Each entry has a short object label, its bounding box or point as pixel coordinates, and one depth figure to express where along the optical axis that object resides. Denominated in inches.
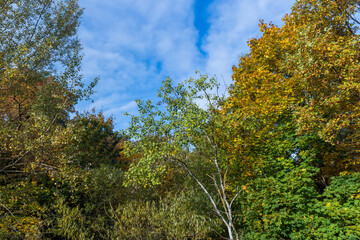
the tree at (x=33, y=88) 434.6
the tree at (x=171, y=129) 373.1
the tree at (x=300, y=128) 399.2
